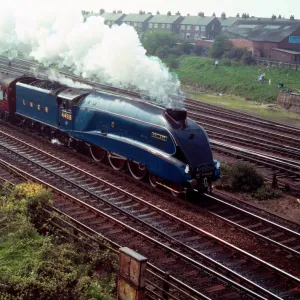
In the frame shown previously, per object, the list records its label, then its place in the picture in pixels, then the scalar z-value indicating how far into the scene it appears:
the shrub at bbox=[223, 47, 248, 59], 61.22
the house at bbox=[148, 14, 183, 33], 86.00
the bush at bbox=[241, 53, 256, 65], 58.28
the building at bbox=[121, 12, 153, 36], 87.56
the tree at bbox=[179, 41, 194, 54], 66.06
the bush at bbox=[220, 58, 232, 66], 58.09
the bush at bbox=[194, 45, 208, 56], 68.21
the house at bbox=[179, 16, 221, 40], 84.32
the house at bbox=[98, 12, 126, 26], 87.94
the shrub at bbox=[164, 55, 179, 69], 58.31
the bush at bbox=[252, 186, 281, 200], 16.64
